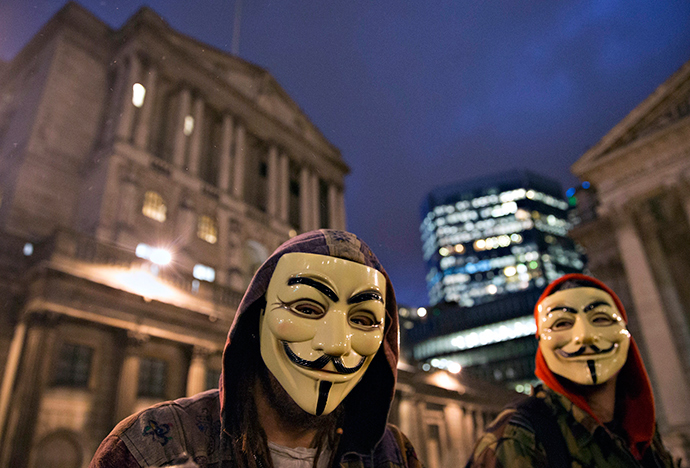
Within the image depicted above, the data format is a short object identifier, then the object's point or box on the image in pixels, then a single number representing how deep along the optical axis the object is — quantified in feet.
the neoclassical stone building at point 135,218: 37.73
